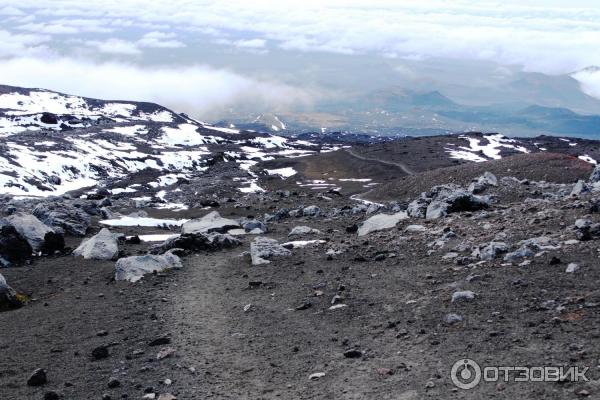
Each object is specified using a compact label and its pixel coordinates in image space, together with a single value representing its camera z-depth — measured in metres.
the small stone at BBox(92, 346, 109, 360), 13.59
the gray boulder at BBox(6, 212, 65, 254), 25.31
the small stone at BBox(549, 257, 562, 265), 15.44
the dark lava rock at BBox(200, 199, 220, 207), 49.97
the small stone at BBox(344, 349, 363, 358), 12.34
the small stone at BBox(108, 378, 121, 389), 11.88
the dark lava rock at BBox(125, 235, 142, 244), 28.16
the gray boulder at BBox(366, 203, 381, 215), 35.62
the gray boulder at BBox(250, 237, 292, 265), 22.41
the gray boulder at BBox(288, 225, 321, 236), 28.03
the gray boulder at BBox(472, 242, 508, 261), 17.27
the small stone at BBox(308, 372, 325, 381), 11.60
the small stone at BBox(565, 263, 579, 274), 14.60
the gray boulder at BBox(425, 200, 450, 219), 26.07
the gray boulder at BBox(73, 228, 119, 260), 24.36
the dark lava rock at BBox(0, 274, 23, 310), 18.55
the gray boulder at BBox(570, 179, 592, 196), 25.28
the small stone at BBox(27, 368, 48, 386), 12.21
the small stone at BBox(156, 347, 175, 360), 13.33
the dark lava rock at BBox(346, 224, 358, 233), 27.73
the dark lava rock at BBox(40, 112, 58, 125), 170.34
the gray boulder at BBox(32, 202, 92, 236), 30.05
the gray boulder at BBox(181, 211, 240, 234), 31.42
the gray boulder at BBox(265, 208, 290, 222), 37.29
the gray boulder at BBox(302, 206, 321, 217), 37.66
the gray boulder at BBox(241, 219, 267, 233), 30.90
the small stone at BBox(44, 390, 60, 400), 11.44
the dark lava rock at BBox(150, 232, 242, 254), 25.00
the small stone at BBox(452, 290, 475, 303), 14.09
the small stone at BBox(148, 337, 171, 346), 14.22
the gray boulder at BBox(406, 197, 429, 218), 28.24
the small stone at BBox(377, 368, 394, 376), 11.16
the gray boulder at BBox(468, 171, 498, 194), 35.47
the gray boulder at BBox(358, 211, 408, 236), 25.92
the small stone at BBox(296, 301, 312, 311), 16.28
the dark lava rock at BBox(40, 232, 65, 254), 25.36
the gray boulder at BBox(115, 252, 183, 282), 20.94
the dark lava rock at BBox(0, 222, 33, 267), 23.91
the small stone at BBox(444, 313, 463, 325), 12.95
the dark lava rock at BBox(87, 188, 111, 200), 64.75
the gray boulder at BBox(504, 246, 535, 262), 16.56
